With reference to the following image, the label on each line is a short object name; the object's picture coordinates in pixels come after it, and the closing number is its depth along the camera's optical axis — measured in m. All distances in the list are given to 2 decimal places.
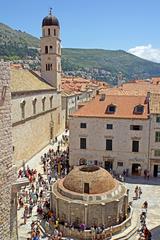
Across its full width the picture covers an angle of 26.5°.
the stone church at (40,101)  37.17
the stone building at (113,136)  33.69
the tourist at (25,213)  23.35
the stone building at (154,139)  33.00
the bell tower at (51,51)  51.09
